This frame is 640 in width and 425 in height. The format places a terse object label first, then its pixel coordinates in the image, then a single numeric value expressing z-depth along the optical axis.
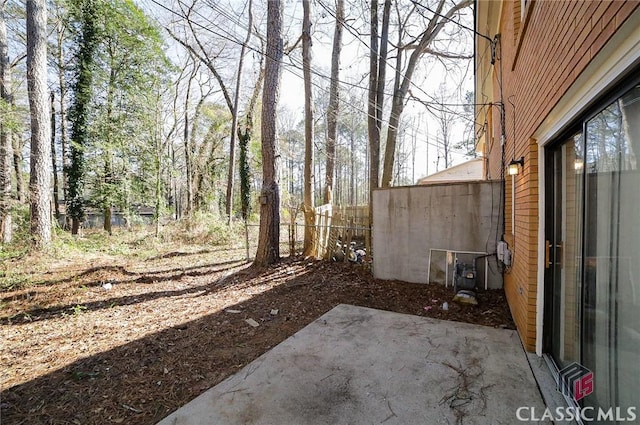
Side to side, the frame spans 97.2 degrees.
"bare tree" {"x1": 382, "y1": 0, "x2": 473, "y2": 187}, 7.81
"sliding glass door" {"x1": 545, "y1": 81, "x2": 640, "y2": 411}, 1.22
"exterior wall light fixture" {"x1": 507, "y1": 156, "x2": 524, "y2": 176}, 2.98
